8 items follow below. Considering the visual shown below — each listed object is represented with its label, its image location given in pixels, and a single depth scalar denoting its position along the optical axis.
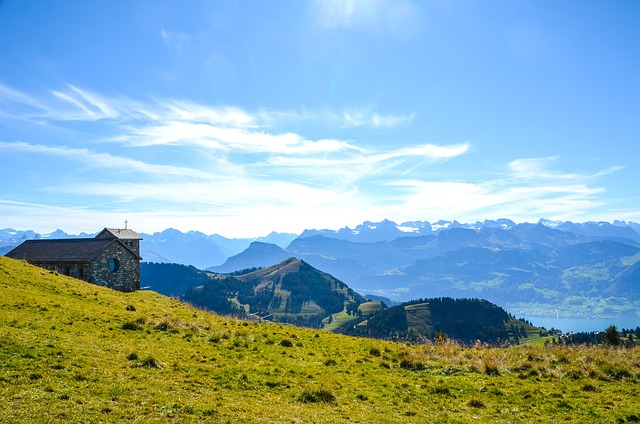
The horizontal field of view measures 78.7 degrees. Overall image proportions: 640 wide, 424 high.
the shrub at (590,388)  19.28
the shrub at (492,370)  22.55
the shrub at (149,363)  18.47
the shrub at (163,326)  27.52
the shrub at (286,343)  27.92
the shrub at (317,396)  16.84
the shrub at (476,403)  17.20
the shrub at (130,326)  26.05
